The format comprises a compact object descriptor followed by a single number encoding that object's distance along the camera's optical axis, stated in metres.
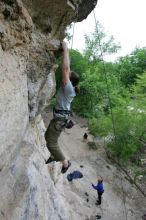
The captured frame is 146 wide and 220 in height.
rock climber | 3.41
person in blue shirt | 8.74
